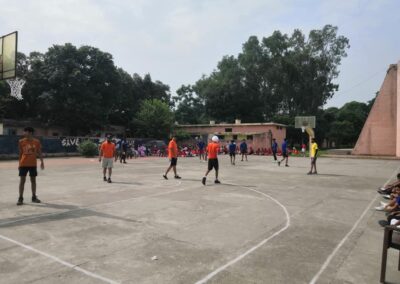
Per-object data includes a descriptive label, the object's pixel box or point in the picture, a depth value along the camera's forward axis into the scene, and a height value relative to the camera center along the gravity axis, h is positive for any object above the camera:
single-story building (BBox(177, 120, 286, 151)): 43.97 +2.18
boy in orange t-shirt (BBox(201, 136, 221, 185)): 13.16 -0.23
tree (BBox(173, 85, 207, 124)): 68.50 +8.03
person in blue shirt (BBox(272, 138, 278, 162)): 27.14 +0.22
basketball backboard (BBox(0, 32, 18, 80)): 11.23 +2.82
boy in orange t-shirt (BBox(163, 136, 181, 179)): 14.22 -0.20
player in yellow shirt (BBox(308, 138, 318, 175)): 17.41 -0.06
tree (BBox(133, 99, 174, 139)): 45.09 +3.48
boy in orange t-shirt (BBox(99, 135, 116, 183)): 13.55 -0.28
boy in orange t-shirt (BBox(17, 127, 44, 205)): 8.77 -0.33
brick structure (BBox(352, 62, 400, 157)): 35.19 +2.81
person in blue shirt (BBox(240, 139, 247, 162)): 27.47 +0.10
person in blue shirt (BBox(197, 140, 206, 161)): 27.94 +0.19
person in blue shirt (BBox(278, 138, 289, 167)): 22.98 +0.01
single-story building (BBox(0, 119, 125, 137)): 40.41 +1.98
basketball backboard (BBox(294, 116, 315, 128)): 41.31 +3.31
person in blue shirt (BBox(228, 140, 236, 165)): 24.06 +0.00
